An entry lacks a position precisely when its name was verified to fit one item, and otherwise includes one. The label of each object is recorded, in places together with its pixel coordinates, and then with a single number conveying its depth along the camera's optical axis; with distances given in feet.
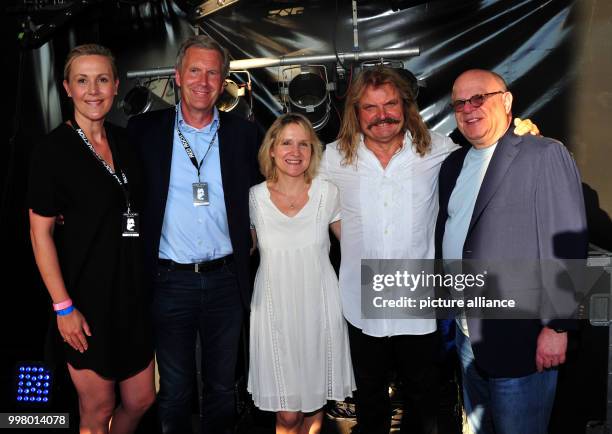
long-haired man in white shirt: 7.61
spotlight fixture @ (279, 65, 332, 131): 10.46
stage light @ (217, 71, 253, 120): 10.77
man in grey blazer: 6.02
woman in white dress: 7.44
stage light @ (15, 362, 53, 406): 9.18
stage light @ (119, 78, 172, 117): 11.13
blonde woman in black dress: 6.38
